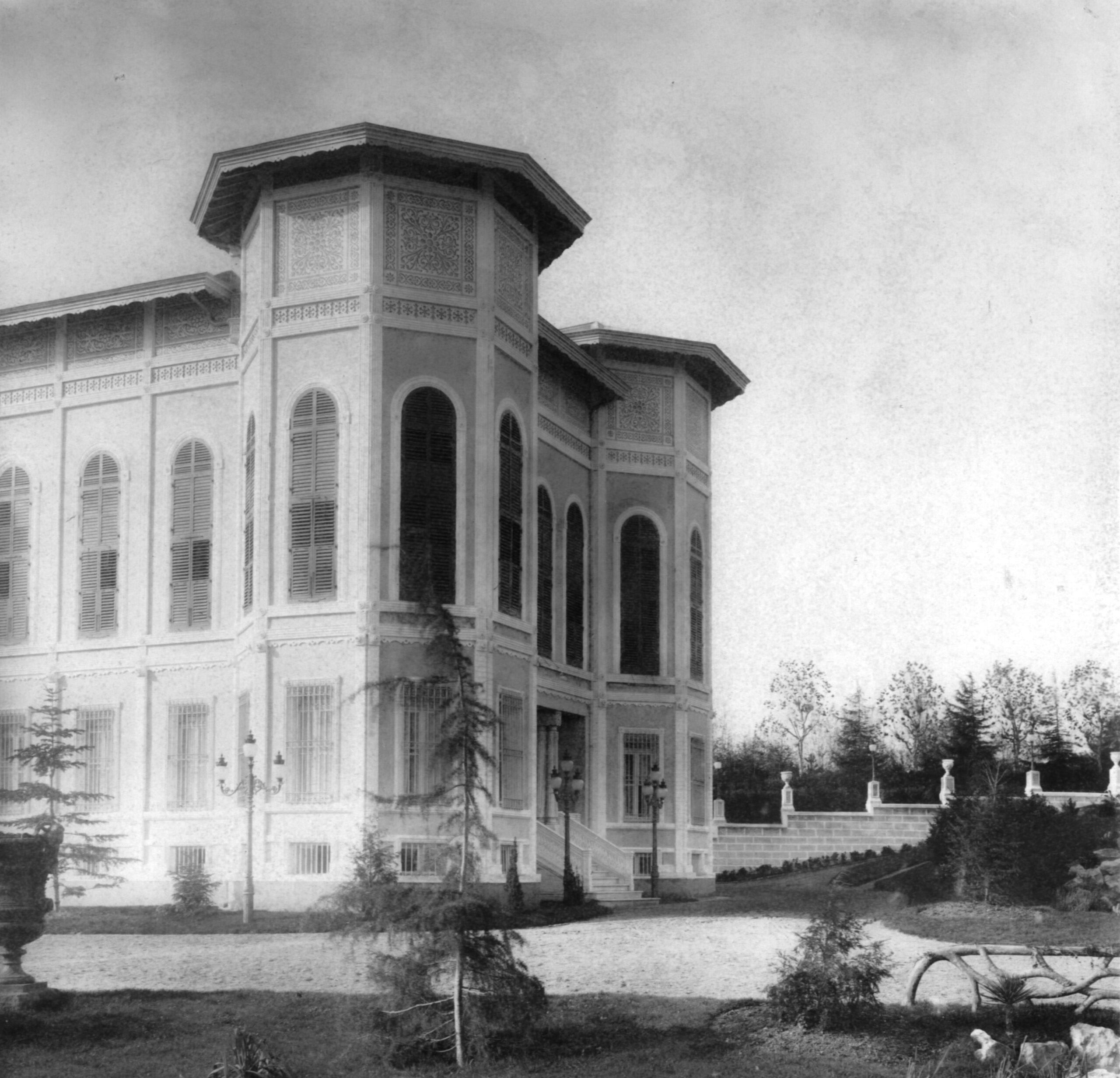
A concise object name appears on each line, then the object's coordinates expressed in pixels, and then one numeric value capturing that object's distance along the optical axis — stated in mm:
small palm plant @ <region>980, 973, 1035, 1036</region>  13453
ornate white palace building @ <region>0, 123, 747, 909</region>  20344
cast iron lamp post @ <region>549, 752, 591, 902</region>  24844
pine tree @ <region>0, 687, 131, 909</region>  18531
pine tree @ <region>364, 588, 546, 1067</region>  12242
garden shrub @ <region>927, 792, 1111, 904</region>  18516
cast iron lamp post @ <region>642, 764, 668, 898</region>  28141
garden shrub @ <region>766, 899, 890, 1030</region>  12953
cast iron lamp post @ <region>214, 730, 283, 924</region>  18359
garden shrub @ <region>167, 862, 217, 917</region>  18906
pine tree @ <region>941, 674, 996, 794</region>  24172
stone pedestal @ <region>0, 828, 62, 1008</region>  12922
